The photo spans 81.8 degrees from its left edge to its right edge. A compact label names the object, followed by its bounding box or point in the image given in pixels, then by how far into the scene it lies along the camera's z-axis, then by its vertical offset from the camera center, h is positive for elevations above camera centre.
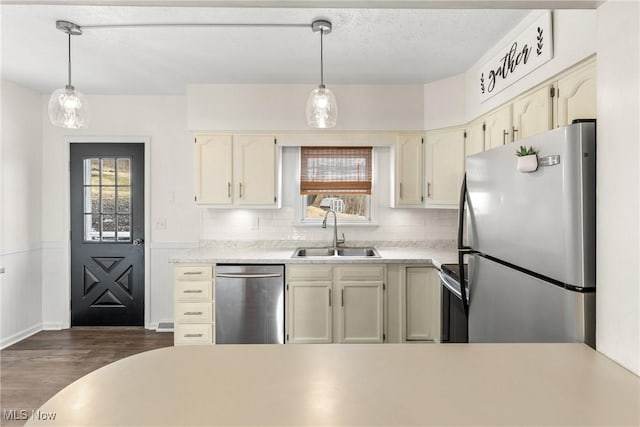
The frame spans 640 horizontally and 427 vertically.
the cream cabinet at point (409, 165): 3.46 +0.43
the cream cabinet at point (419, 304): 3.13 -0.80
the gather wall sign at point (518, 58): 2.00 +0.96
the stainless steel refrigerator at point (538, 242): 1.09 -0.11
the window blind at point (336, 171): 3.73 +0.41
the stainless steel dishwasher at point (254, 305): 3.08 -0.79
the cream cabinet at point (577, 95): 1.66 +0.55
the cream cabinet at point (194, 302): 3.11 -0.77
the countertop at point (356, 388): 0.69 -0.38
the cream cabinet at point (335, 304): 3.11 -0.78
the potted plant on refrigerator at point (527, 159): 1.27 +0.18
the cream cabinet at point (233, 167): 3.43 +0.41
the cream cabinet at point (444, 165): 3.23 +0.41
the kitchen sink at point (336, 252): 3.58 -0.41
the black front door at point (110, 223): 3.91 -0.13
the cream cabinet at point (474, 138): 2.87 +0.60
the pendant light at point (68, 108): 2.23 +0.63
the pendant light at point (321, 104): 2.27 +0.66
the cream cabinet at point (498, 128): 2.42 +0.58
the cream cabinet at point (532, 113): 1.98 +0.56
